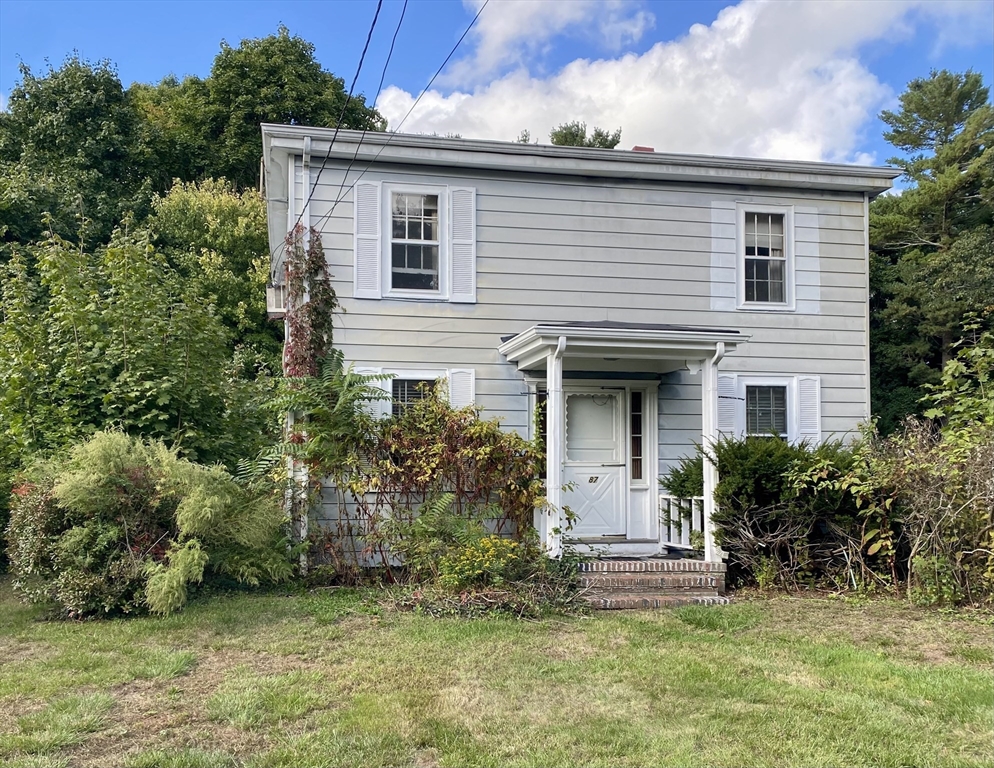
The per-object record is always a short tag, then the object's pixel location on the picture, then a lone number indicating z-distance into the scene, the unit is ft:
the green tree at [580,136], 88.79
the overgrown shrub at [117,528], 21.15
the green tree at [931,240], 53.42
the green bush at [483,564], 22.74
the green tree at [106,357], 25.38
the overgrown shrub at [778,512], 25.88
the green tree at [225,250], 57.93
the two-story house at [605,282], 28.84
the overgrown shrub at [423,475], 25.98
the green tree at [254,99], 73.56
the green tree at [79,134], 59.72
